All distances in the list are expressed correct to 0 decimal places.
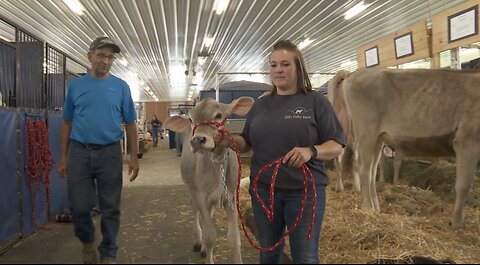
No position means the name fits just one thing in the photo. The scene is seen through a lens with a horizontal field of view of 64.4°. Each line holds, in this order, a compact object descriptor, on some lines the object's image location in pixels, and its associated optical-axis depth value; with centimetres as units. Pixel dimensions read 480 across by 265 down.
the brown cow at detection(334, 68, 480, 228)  353
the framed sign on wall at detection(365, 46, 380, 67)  620
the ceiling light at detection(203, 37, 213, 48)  1090
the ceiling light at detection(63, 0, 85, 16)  749
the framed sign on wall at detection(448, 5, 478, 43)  417
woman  142
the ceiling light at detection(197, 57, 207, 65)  1406
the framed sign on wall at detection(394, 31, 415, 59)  535
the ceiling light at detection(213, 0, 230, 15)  774
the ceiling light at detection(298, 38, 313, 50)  1117
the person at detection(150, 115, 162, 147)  1158
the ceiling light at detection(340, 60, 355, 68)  1456
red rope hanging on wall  275
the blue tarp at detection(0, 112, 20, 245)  297
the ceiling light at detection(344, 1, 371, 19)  812
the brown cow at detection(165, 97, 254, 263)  126
